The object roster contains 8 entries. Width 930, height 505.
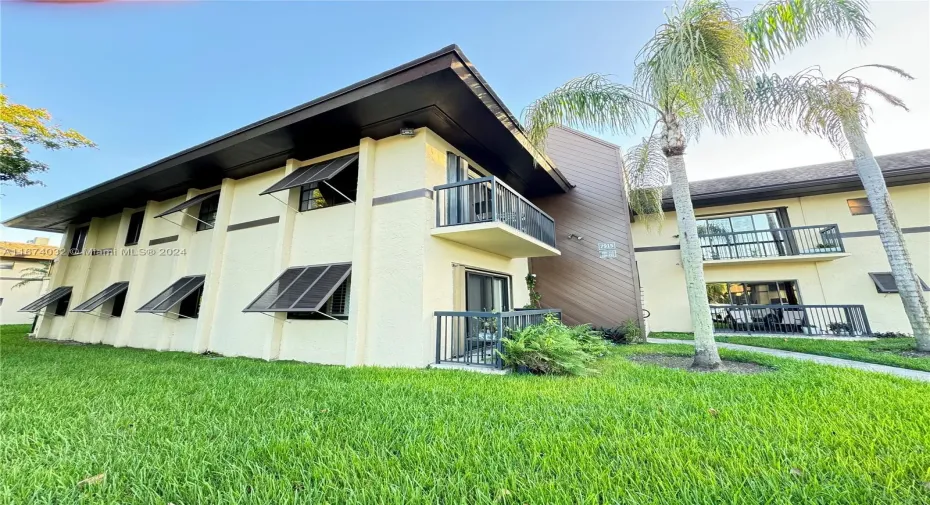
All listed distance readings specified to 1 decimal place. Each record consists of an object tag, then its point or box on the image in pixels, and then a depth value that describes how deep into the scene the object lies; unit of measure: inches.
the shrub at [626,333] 390.9
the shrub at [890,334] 417.7
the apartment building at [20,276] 852.0
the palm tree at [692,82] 208.4
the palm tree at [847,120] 275.6
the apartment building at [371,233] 267.7
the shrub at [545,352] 211.2
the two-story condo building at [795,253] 446.6
